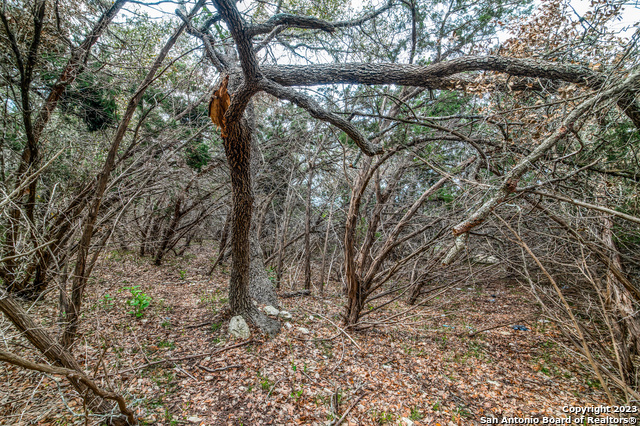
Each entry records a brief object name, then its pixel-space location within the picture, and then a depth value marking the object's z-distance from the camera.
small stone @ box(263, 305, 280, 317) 4.66
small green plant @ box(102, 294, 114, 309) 4.61
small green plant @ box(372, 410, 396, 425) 2.85
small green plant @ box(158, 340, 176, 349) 3.77
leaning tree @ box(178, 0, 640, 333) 2.15
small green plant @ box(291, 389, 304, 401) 3.08
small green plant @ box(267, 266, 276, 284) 7.34
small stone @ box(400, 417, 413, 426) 2.82
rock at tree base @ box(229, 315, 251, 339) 4.06
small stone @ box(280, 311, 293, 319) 4.86
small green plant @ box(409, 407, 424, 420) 2.92
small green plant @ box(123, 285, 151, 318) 4.43
